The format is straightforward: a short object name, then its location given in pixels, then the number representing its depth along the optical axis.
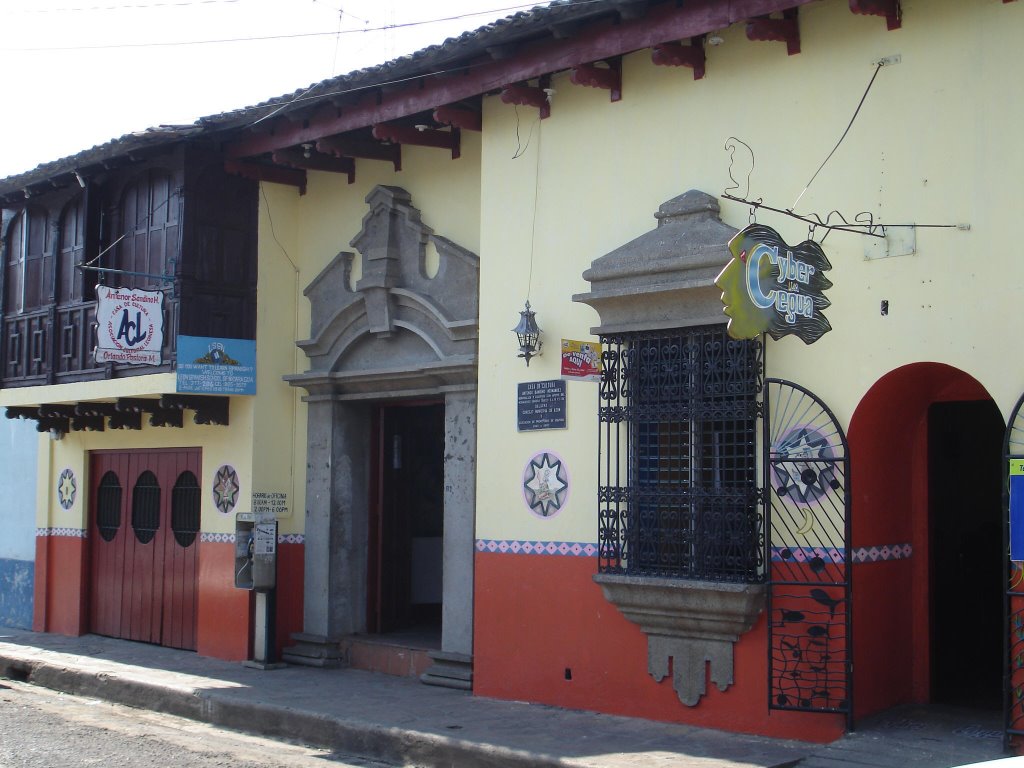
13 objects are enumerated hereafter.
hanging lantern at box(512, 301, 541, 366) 9.89
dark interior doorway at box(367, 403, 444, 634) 12.58
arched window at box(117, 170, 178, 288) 12.66
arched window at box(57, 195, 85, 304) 14.01
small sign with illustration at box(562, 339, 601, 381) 9.34
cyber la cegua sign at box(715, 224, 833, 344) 6.99
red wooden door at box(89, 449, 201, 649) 13.55
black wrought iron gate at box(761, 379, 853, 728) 8.15
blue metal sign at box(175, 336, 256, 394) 12.14
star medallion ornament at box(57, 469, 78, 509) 15.37
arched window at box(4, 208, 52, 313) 14.81
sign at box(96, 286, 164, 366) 11.81
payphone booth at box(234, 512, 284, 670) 12.12
